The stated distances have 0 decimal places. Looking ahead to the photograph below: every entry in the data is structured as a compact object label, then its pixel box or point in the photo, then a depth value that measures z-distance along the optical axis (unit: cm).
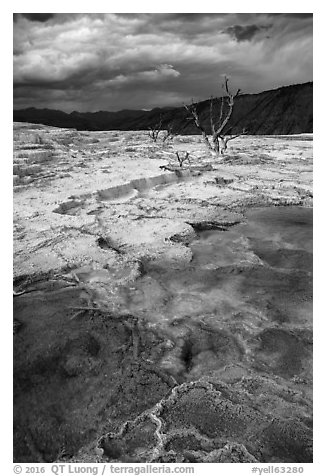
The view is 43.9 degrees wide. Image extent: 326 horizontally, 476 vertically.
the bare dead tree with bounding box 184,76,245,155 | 1281
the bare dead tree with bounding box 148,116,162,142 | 1981
